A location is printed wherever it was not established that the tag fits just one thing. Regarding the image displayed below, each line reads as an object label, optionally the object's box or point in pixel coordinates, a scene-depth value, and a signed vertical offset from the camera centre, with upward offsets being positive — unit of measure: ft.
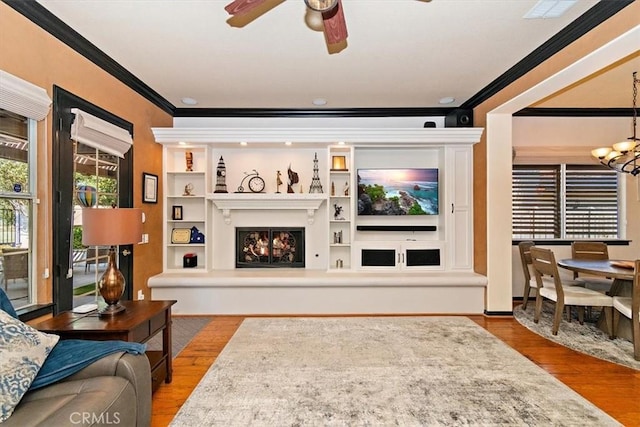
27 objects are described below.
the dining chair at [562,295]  11.72 -2.79
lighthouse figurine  15.96 +1.77
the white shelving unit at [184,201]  15.57 +0.69
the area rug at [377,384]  7.26 -4.23
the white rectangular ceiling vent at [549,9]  8.02 +5.00
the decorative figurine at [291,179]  16.45 +1.76
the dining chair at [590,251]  15.06 -1.60
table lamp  7.48 -0.41
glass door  9.80 +0.45
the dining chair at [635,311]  10.06 -2.91
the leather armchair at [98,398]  4.81 -2.81
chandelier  13.26 +2.59
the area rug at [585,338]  10.38 -4.22
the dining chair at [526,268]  14.69 -2.27
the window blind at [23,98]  7.17 +2.64
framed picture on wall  13.57 +1.14
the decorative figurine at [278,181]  16.46 +1.66
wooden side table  7.00 -2.33
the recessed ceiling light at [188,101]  14.93 +5.07
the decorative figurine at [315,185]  16.14 +1.44
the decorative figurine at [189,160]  16.02 +2.60
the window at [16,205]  7.61 +0.25
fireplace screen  16.55 -1.53
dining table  10.94 -1.87
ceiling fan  6.14 +3.92
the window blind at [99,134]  9.58 +2.52
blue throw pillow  4.88 -2.20
